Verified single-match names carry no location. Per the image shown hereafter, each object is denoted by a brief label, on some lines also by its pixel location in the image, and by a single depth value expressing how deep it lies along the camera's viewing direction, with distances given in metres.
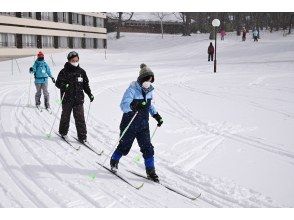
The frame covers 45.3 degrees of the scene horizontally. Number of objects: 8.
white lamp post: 19.03
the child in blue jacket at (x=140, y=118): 5.52
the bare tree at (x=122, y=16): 58.53
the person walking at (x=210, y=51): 25.58
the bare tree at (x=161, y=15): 55.88
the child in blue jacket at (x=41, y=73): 10.58
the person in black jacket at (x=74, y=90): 7.37
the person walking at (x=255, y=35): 34.83
